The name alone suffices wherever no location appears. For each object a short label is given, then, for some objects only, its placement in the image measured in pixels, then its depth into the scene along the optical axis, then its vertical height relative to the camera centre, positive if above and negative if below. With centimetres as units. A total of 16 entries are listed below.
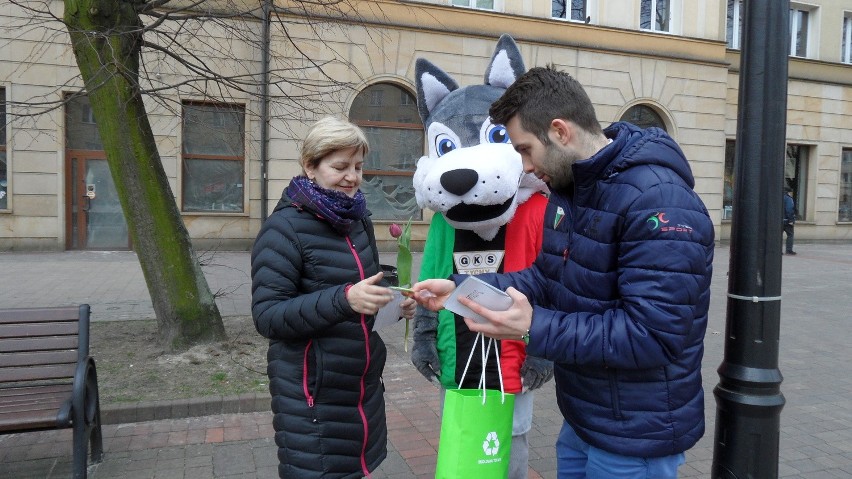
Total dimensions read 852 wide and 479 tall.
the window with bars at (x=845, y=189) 2081 +94
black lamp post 254 -18
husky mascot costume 285 -8
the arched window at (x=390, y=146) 1506 +136
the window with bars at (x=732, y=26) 1948 +556
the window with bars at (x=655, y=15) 1750 +520
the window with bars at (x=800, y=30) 2031 +574
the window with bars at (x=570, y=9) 1652 +502
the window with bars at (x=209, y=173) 1452 +56
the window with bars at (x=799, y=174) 2044 +133
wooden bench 379 -97
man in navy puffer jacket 181 -20
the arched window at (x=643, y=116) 1722 +251
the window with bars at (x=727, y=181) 1934 +100
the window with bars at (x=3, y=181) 1370 +21
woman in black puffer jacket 250 -42
